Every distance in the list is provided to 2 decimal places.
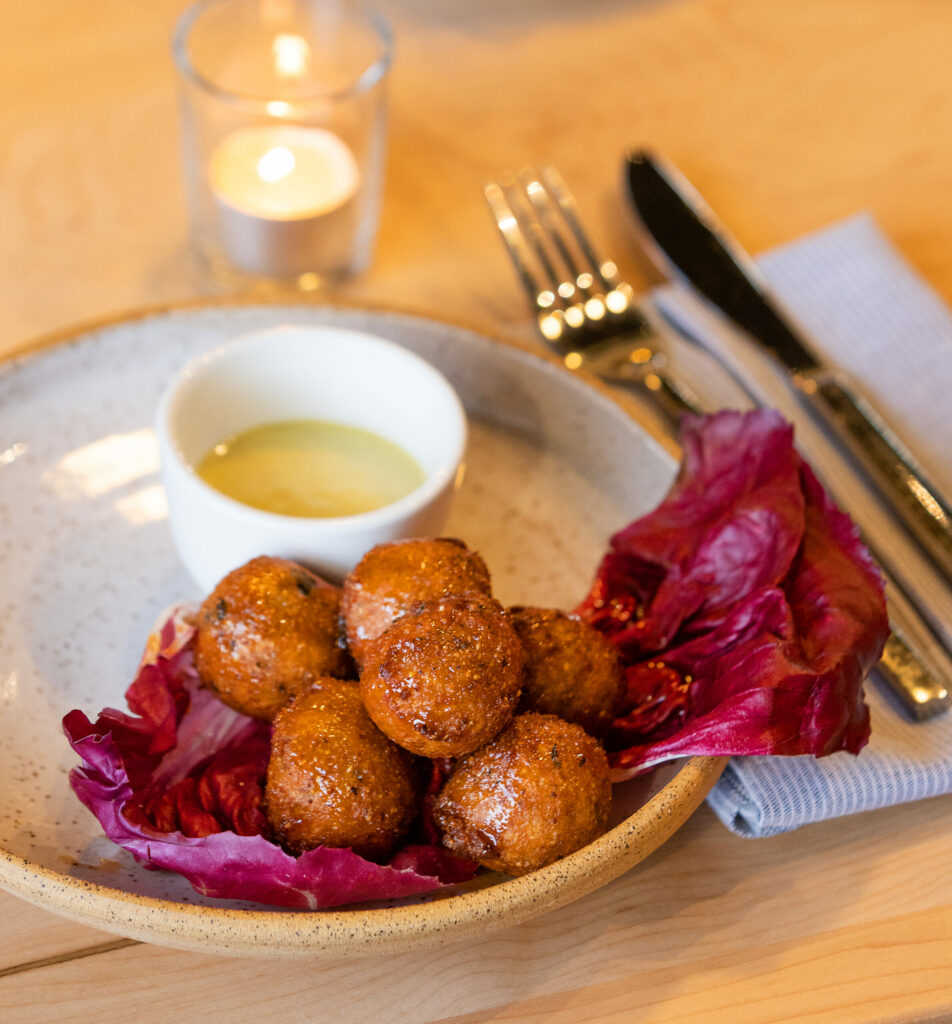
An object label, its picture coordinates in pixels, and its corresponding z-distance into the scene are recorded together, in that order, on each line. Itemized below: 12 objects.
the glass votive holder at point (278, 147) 0.64
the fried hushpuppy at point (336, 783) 0.52
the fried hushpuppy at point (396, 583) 0.54
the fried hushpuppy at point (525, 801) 0.52
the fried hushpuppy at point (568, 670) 0.54
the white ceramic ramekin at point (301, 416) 0.56
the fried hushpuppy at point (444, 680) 0.52
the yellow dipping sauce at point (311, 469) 0.58
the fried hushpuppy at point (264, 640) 0.54
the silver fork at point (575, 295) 0.63
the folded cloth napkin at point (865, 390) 0.55
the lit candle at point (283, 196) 0.64
